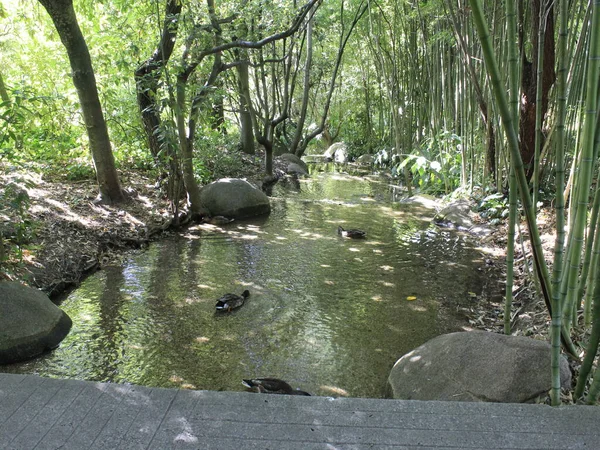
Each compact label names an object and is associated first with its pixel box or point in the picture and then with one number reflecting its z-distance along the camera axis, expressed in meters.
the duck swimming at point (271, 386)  2.46
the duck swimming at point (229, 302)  3.63
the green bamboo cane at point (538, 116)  1.84
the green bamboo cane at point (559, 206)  1.68
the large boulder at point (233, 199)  6.73
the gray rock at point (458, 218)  6.08
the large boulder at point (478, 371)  2.11
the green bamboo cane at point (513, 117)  1.55
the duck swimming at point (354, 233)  5.72
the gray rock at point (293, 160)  12.39
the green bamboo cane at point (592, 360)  1.70
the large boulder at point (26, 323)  2.91
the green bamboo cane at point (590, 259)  2.08
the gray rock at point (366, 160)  14.82
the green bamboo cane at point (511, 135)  1.40
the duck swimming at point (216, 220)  6.40
